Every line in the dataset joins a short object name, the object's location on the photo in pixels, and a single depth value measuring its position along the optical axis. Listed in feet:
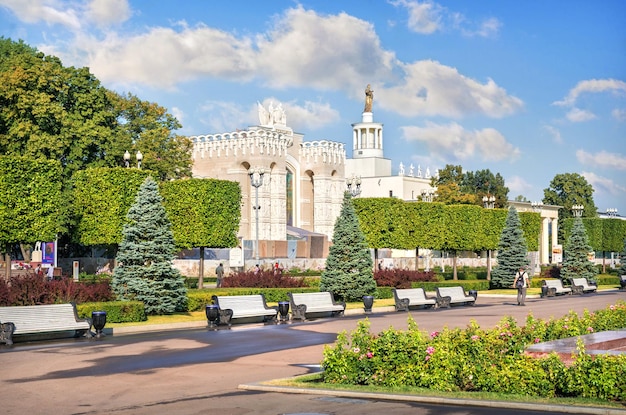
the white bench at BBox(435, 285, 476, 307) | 121.49
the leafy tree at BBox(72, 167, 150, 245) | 127.65
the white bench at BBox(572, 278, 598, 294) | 164.86
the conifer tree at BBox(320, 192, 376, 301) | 120.37
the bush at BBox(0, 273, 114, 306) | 87.56
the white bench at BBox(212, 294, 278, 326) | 88.79
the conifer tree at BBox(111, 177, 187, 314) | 98.48
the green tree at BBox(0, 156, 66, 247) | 110.01
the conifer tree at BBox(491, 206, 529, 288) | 174.81
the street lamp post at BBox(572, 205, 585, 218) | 215.90
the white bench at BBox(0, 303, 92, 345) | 71.26
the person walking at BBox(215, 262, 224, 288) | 155.53
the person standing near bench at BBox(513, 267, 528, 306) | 125.28
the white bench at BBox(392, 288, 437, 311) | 112.88
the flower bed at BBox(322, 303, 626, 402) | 40.78
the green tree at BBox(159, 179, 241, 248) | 138.92
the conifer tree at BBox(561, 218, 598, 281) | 184.34
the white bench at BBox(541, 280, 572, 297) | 154.47
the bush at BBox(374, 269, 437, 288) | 142.82
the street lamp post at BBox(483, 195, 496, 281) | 196.24
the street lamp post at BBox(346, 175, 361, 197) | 174.82
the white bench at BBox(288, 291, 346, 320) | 96.02
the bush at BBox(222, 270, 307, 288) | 127.75
